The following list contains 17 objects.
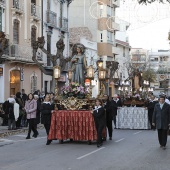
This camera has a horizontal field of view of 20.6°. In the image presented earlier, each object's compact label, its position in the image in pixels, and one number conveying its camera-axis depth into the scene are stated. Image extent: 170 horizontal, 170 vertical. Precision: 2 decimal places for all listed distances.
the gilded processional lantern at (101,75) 17.55
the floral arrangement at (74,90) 16.22
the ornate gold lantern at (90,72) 16.86
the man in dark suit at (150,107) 22.58
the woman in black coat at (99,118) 14.88
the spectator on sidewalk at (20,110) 23.02
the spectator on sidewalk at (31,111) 17.75
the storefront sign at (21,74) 35.13
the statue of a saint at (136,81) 37.96
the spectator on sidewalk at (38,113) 18.40
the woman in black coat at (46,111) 16.19
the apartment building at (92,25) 54.75
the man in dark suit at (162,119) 14.51
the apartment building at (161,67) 90.08
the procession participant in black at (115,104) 22.27
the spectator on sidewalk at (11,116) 22.07
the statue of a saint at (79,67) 17.08
